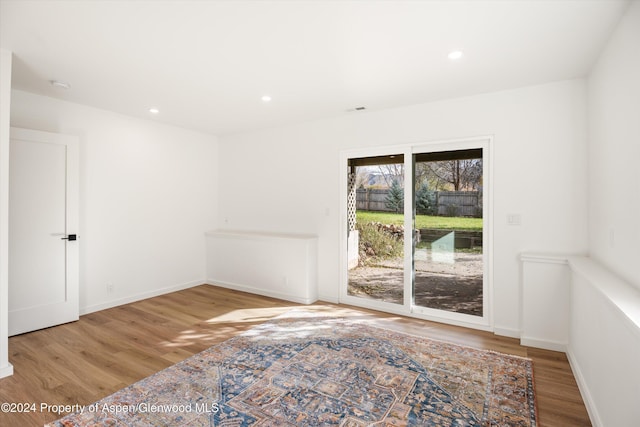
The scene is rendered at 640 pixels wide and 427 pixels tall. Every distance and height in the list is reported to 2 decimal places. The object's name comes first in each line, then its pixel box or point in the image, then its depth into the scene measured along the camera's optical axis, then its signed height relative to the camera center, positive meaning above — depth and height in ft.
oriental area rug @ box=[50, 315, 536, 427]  6.88 -4.32
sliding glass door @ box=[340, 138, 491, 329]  12.12 -0.69
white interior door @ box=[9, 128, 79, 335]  11.23 -0.57
